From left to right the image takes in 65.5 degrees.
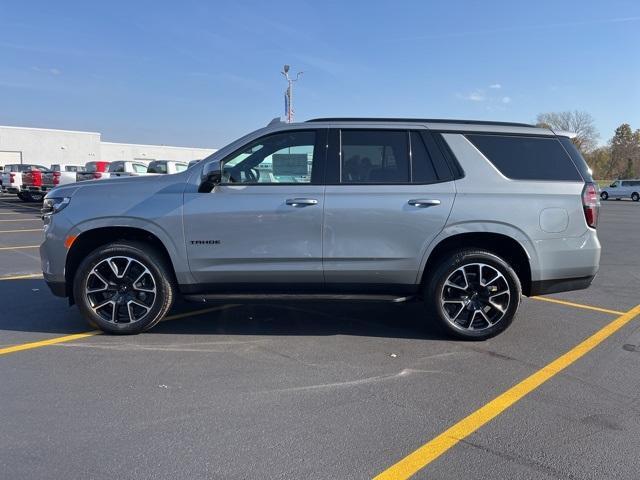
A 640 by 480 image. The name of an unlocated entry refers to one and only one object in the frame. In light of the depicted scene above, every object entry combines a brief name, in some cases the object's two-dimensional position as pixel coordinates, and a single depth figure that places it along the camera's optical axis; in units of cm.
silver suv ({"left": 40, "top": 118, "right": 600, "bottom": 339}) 453
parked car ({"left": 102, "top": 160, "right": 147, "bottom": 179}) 2094
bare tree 8007
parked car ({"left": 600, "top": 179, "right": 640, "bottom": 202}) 4041
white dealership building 5006
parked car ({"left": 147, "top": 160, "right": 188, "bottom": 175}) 2062
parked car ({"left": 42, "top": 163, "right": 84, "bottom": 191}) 2150
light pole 2938
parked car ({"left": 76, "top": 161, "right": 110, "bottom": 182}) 2080
